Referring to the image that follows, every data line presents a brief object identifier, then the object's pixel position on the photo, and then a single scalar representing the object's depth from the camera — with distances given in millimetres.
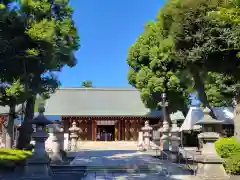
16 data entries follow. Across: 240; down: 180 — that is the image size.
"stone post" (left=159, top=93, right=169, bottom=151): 11804
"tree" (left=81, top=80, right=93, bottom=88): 41470
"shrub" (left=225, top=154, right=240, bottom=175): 7653
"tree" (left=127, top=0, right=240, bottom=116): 9623
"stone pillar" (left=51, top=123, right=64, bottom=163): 10681
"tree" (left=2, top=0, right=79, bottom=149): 8865
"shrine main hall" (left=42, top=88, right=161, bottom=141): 24133
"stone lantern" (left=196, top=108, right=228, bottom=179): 7386
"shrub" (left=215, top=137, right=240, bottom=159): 8505
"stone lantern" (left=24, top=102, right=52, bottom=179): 7774
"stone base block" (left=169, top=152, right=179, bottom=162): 10823
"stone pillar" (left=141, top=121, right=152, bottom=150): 16159
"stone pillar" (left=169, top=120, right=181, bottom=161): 10878
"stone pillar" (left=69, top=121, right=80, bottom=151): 15287
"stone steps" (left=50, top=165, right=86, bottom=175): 8800
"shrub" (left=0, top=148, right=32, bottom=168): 8533
